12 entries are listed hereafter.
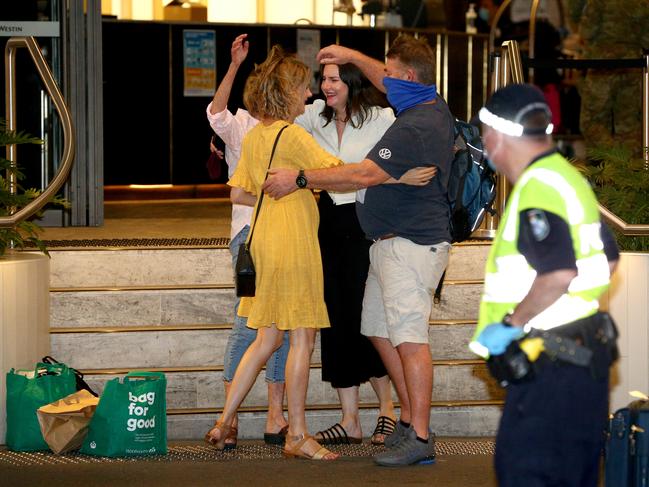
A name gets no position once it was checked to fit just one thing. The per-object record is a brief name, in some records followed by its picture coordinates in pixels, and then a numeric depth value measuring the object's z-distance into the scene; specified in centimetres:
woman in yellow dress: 1208
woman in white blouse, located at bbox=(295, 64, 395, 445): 1271
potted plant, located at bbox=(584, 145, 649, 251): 1373
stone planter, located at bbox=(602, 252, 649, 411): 1282
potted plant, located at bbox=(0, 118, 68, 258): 1371
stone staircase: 1369
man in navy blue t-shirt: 1167
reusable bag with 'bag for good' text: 1227
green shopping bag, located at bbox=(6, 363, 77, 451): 1255
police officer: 734
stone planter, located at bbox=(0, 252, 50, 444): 1291
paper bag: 1233
